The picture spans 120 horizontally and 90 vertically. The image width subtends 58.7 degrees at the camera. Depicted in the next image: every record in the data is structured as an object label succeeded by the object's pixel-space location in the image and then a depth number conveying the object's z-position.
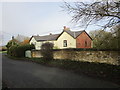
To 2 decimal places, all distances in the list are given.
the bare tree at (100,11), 6.14
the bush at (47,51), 13.02
